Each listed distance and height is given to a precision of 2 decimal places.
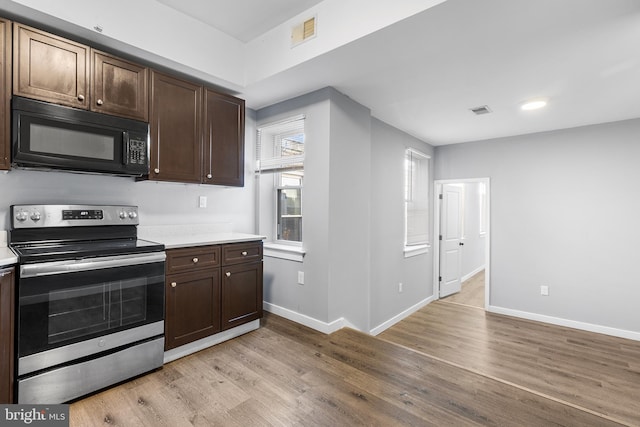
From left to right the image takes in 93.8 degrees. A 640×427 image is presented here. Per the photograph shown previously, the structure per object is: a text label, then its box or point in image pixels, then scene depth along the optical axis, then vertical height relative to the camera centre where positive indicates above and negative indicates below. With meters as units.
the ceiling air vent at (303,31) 2.31 +1.44
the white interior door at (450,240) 5.31 -0.49
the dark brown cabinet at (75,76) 1.82 +0.92
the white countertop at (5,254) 1.55 -0.24
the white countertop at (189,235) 2.40 -0.22
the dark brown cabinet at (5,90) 1.74 +0.71
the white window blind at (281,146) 3.16 +0.77
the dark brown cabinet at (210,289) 2.27 -0.65
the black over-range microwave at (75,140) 1.81 +0.48
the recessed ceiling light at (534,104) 3.13 +1.18
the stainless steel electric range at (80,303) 1.65 -0.56
